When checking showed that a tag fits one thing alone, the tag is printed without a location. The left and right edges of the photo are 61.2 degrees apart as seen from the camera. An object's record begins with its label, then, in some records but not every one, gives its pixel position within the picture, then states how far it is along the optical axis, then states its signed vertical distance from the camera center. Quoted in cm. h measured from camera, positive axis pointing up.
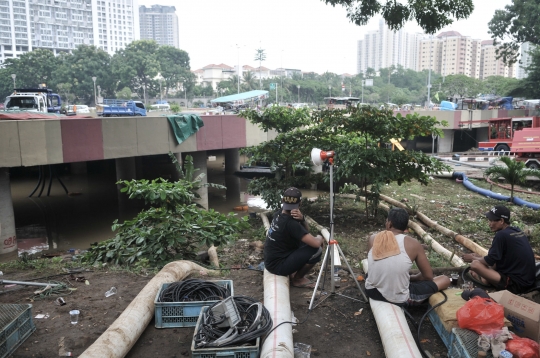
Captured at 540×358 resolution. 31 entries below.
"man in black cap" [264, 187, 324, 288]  505 -143
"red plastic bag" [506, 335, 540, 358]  328 -169
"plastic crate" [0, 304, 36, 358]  385 -184
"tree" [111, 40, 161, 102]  6725 +771
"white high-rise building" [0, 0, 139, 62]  11300 +2598
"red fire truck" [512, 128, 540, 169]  1934 -136
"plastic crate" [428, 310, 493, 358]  343 -176
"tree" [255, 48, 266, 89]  8700 +1155
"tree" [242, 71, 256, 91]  7850 +592
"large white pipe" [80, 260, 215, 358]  371 -187
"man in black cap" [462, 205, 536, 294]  488 -155
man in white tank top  440 -148
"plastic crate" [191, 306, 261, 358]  359 -185
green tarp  1598 -30
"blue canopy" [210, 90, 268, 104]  4240 +187
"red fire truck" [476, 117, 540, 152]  2464 -94
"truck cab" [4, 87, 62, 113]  2389 +90
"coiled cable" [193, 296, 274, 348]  367 -177
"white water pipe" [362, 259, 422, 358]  365 -186
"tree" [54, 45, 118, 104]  6244 +636
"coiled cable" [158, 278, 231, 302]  463 -180
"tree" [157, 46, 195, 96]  7546 +825
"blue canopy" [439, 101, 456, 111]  3788 +82
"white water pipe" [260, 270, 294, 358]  366 -186
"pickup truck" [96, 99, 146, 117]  2725 +44
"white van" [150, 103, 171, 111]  5147 +108
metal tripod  516 -160
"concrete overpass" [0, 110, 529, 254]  1153 -76
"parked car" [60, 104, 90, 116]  3664 +67
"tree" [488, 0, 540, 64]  3154 +650
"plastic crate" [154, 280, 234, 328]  448 -193
